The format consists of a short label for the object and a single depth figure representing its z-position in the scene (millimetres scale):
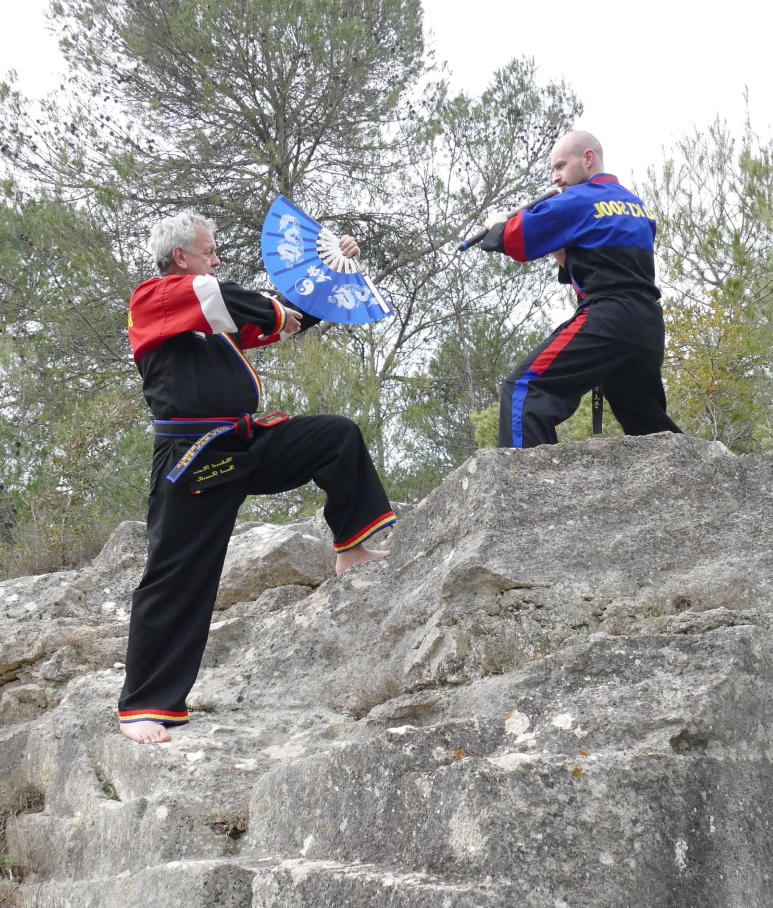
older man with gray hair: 3123
